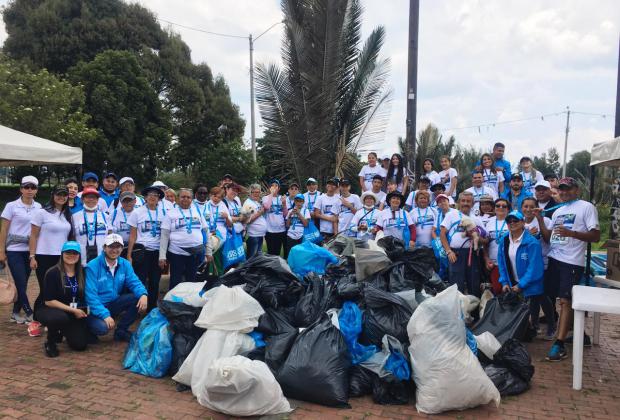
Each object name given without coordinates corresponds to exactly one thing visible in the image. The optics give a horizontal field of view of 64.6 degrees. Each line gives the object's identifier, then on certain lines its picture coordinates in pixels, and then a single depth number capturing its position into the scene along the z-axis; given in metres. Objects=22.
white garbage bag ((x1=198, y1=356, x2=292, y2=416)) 3.44
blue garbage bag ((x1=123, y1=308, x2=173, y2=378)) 4.38
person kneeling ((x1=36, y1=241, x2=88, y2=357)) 4.73
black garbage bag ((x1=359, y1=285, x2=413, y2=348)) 4.20
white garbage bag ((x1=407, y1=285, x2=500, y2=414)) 3.62
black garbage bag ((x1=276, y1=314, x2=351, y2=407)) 3.73
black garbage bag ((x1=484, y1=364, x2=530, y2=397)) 4.03
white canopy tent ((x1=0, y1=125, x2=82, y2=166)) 6.25
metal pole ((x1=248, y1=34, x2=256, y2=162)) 19.78
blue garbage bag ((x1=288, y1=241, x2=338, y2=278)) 5.44
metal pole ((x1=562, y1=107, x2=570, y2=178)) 35.12
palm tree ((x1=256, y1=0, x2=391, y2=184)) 10.54
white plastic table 3.95
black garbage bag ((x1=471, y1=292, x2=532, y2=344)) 4.68
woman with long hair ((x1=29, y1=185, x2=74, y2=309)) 5.34
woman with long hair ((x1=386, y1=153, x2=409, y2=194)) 8.29
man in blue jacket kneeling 4.88
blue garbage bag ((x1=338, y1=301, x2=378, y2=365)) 4.10
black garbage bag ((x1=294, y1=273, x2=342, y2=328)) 4.46
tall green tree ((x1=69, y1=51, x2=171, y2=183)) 20.00
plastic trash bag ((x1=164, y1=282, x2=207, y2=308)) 4.62
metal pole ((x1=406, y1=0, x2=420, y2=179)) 8.28
